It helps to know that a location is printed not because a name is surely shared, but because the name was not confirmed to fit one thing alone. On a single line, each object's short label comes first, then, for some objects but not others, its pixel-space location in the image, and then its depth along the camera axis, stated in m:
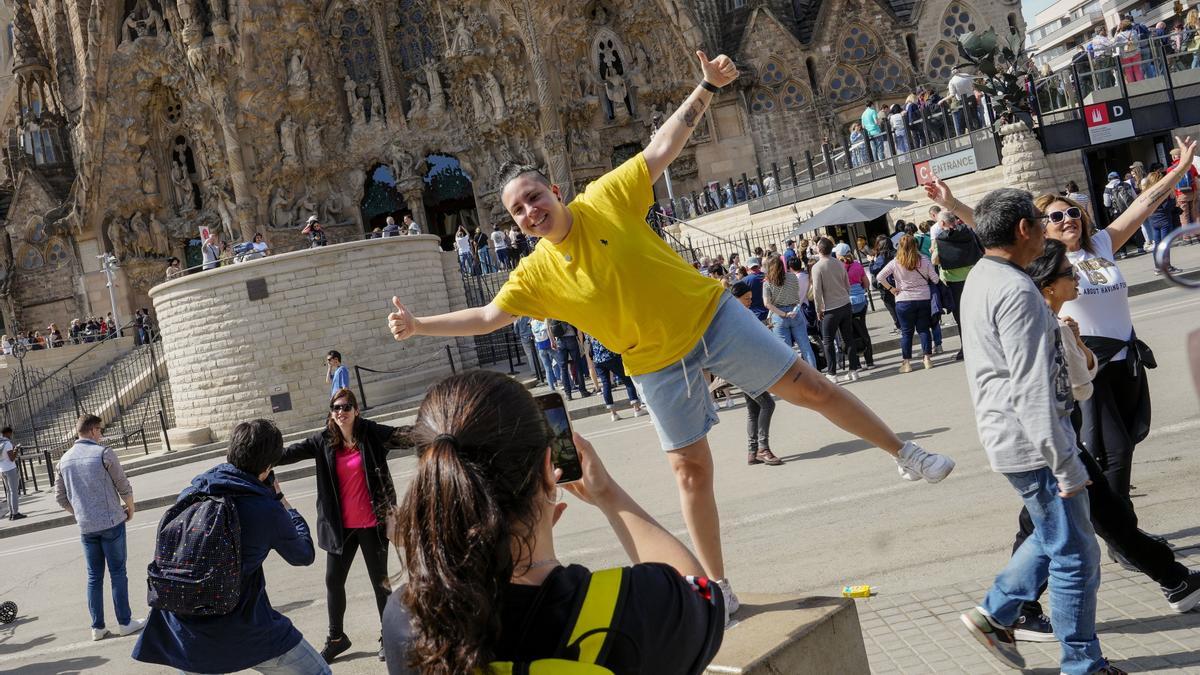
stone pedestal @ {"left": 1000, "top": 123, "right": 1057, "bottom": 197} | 19.53
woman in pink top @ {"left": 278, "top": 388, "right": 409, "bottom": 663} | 5.54
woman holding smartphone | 1.67
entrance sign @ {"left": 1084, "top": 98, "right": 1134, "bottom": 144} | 20.17
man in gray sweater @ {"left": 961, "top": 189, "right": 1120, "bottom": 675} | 3.18
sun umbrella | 17.36
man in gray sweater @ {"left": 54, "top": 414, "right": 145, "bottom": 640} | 6.96
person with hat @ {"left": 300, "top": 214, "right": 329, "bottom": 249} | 22.30
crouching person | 3.77
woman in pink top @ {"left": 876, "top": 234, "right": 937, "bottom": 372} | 11.59
